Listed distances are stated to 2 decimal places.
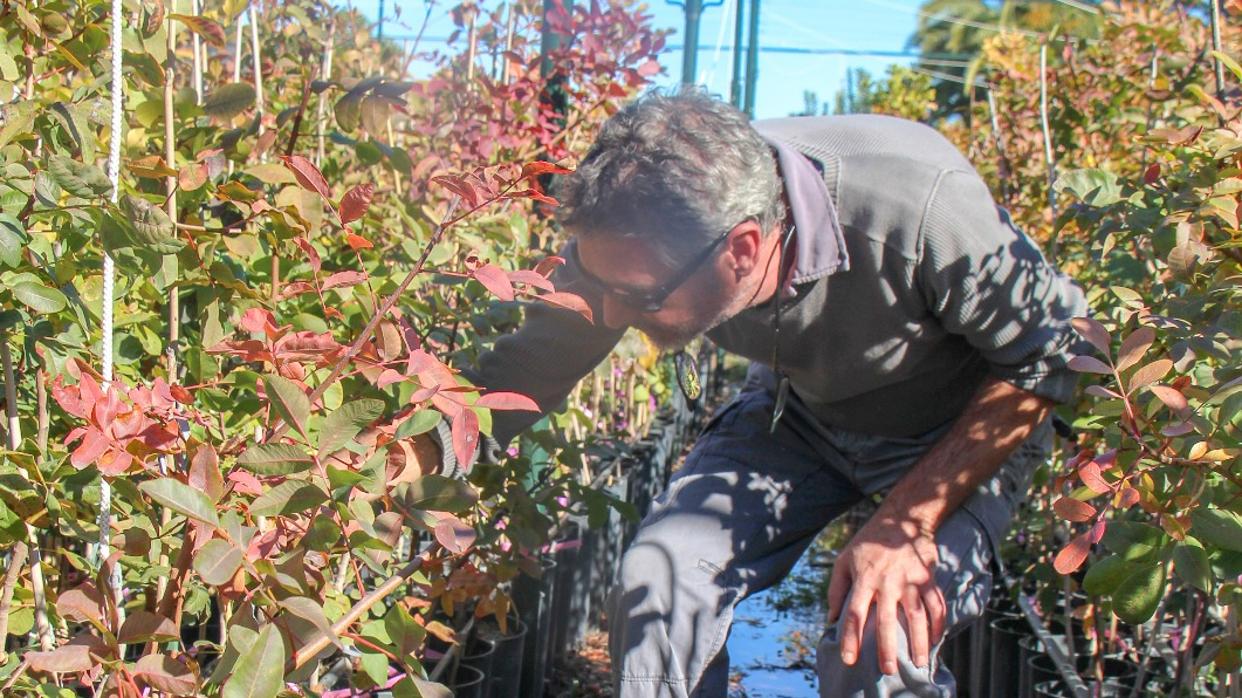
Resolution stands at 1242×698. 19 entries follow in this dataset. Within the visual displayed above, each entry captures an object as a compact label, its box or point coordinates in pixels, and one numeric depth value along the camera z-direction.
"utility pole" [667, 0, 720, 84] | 5.91
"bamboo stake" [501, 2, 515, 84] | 3.22
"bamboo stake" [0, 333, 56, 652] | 1.33
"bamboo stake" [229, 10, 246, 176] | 2.03
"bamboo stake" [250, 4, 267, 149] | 1.99
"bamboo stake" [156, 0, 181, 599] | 1.44
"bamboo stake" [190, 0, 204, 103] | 1.69
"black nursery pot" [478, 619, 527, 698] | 2.46
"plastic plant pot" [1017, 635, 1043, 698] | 2.37
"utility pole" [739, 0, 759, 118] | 10.75
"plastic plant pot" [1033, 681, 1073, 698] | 2.27
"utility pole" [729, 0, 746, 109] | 9.69
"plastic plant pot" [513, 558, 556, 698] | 2.68
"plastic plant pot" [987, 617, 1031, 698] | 2.68
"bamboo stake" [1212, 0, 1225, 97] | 1.97
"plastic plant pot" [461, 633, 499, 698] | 2.31
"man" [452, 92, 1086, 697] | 1.83
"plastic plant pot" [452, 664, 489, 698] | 2.22
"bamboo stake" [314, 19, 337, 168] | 2.36
